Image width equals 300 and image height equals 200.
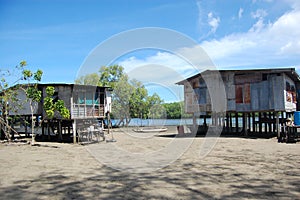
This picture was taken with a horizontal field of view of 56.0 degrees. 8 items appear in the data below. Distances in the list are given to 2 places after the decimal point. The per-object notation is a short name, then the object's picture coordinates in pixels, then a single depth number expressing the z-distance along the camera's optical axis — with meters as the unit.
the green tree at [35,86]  21.23
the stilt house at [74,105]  22.50
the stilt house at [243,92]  21.59
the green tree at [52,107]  21.00
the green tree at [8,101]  22.09
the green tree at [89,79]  45.17
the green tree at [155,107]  47.87
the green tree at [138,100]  45.42
